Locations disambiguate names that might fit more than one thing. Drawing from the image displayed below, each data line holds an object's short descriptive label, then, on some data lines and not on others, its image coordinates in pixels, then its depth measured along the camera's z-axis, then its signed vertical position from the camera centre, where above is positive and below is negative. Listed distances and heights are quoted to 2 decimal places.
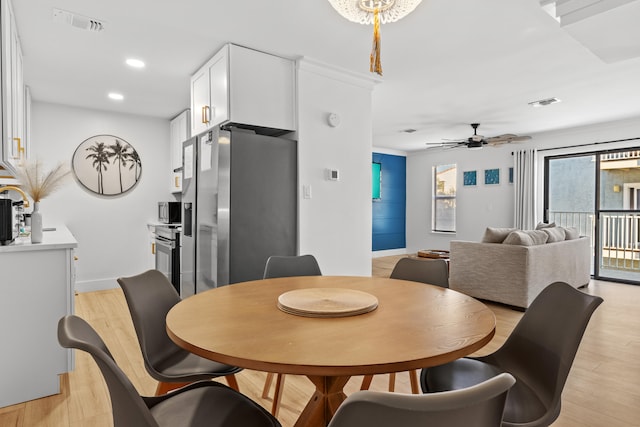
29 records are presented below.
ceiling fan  5.69 +1.13
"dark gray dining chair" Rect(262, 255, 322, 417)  2.31 -0.37
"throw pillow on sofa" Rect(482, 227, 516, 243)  4.43 -0.30
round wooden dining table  0.92 -0.37
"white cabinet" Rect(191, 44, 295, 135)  3.07 +1.06
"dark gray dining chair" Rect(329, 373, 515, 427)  0.63 -0.35
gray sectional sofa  4.04 -0.69
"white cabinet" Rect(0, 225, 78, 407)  2.10 -0.63
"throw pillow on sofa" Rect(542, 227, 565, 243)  4.61 -0.30
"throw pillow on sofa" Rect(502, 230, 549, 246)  4.11 -0.32
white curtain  6.72 +0.44
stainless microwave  4.75 -0.04
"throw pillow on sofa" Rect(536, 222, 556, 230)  5.36 -0.22
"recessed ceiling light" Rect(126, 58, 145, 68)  3.35 +1.36
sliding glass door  5.78 +0.10
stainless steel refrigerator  2.95 +0.04
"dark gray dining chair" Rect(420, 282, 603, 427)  1.19 -0.57
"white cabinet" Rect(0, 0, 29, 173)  2.08 +0.79
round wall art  4.79 +0.60
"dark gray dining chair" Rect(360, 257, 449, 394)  2.10 -0.37
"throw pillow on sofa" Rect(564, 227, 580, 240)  4.97 -0.32
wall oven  4.10 -0.49
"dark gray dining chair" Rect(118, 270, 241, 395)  1.43 -0.58
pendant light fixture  1.71 +0.95
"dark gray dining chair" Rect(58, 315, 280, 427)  0.87 -0.62
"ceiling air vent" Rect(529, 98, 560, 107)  4.59 +1.39
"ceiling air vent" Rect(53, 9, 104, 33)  2.57 +1.37
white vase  2.30 -0.12
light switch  3.37 +0.17
